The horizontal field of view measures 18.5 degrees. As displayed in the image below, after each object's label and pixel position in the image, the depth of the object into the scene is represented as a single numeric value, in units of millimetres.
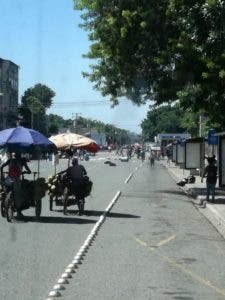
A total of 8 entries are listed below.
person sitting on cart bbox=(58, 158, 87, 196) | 18250
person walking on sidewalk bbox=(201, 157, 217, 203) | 23312
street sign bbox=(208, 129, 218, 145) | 33194
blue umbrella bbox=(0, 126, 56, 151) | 17281
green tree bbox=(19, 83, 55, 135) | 114938
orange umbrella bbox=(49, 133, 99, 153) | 20453
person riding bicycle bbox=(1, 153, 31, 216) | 16719
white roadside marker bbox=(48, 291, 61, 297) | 7999
